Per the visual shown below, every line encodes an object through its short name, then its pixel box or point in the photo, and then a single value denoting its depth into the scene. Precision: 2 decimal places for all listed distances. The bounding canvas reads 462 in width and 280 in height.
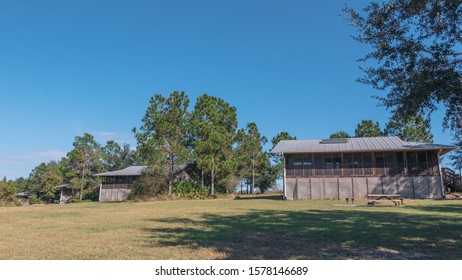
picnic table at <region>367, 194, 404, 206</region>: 19.44
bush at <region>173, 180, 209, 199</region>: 33.97
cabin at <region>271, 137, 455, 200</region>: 28.72
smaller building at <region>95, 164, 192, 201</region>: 42.25
